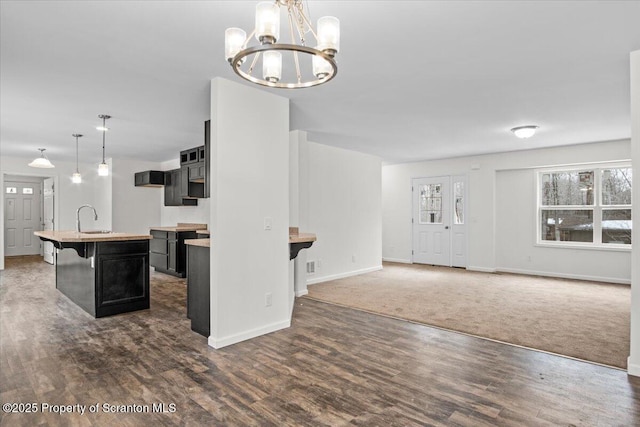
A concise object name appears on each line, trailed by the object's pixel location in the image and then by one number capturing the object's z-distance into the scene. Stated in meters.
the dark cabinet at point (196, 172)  6.16
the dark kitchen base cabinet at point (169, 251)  6.86
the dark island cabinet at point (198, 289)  3.52
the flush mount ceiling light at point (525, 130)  5.19
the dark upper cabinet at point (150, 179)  7.71
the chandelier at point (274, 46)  1.54
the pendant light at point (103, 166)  5.20
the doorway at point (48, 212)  8.46
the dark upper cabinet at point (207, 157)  3.59
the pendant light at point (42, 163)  5.98
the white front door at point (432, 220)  8.25
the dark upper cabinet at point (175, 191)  7.47
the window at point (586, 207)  6.40
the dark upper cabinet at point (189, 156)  6.11
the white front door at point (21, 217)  9.91
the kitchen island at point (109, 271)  4.21
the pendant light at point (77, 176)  5.71
